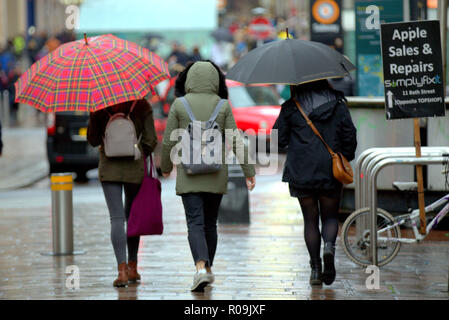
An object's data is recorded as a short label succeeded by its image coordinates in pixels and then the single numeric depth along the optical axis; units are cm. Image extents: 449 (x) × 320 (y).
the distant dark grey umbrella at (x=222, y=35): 3983
